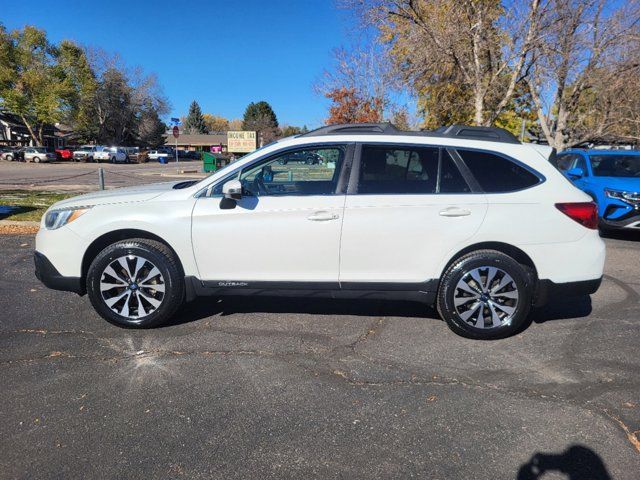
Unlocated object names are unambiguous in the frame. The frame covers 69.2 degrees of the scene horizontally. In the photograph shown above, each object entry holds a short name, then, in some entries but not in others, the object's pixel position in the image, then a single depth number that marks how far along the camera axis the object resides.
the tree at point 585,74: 15.00
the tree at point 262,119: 87.84
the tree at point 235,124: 141.55
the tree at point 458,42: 14.95
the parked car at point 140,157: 56.84
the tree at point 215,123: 150.25
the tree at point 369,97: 24.40
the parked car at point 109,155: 51.03
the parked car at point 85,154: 51.34
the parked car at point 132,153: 55.20
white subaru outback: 3.85
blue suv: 7.97
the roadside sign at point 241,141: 34.25
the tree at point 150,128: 69.56
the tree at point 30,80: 49.31
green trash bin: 32.06
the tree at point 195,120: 126.81
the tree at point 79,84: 55.53
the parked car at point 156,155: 60.69
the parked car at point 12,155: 46.69
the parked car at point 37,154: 45.03
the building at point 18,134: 65.00
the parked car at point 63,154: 50.41
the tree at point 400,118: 25.36
